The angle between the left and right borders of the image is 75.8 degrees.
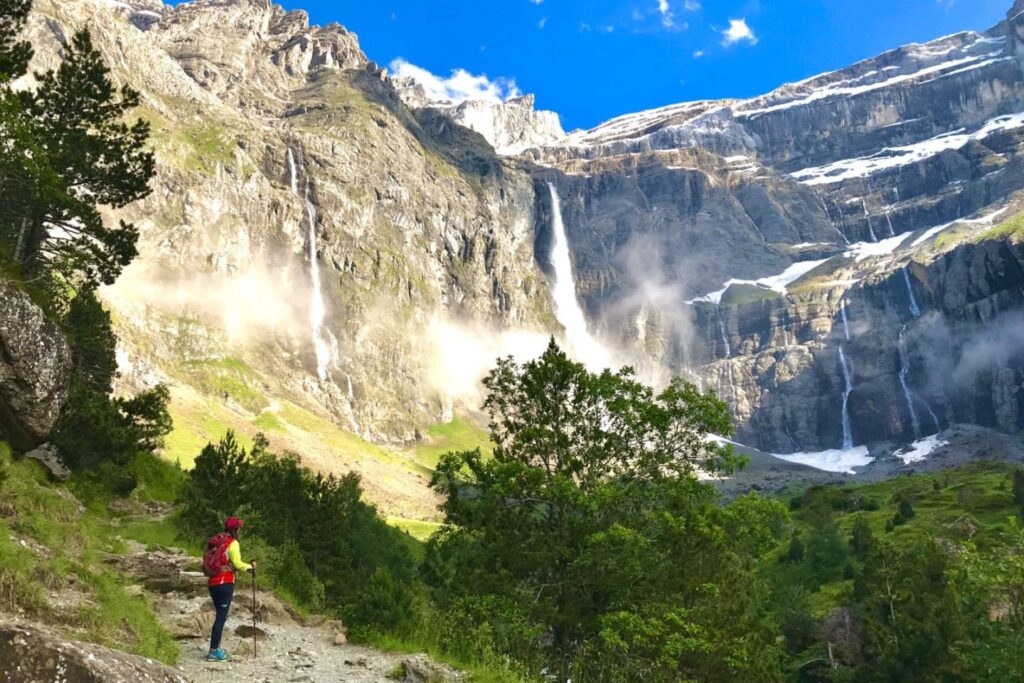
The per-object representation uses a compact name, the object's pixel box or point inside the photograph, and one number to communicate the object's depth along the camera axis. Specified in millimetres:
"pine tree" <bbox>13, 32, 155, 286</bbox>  25922
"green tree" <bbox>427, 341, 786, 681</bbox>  21453
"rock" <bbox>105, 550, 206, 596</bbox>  18203
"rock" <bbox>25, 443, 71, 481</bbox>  26198
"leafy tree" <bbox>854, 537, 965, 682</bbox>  37812
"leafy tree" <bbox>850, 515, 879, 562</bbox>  71938
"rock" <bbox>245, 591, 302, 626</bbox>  18375
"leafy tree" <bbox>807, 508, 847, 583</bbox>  73062
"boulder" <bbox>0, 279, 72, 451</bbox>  20312
